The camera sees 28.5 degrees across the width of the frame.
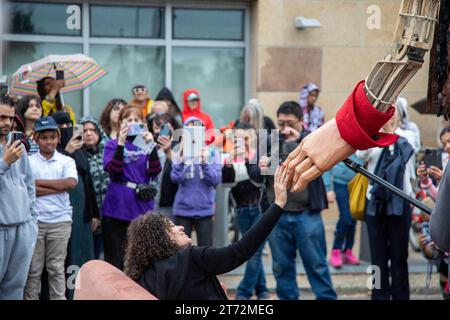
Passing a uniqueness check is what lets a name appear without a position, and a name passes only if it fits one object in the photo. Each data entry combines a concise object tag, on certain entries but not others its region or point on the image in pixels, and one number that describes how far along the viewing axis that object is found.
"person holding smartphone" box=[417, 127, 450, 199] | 6.85
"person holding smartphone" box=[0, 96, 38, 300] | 6.05
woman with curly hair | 4.09
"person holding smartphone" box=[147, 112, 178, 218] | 7.61
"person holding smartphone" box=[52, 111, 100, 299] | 7.15
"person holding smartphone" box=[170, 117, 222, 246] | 7.49
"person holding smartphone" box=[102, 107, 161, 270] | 7.25
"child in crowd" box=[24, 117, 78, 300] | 6.77
